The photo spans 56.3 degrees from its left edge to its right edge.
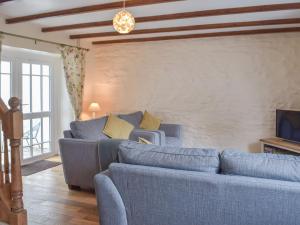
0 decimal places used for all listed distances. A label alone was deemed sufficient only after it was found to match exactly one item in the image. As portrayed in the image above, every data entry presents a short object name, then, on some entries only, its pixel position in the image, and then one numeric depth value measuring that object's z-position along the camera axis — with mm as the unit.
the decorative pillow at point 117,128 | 4426
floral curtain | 5215
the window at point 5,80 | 4391
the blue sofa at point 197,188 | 1772
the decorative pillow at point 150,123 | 5242
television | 4345
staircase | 2178
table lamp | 5719
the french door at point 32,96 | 4535
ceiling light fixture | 2904
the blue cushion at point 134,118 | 5152
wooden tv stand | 4105
